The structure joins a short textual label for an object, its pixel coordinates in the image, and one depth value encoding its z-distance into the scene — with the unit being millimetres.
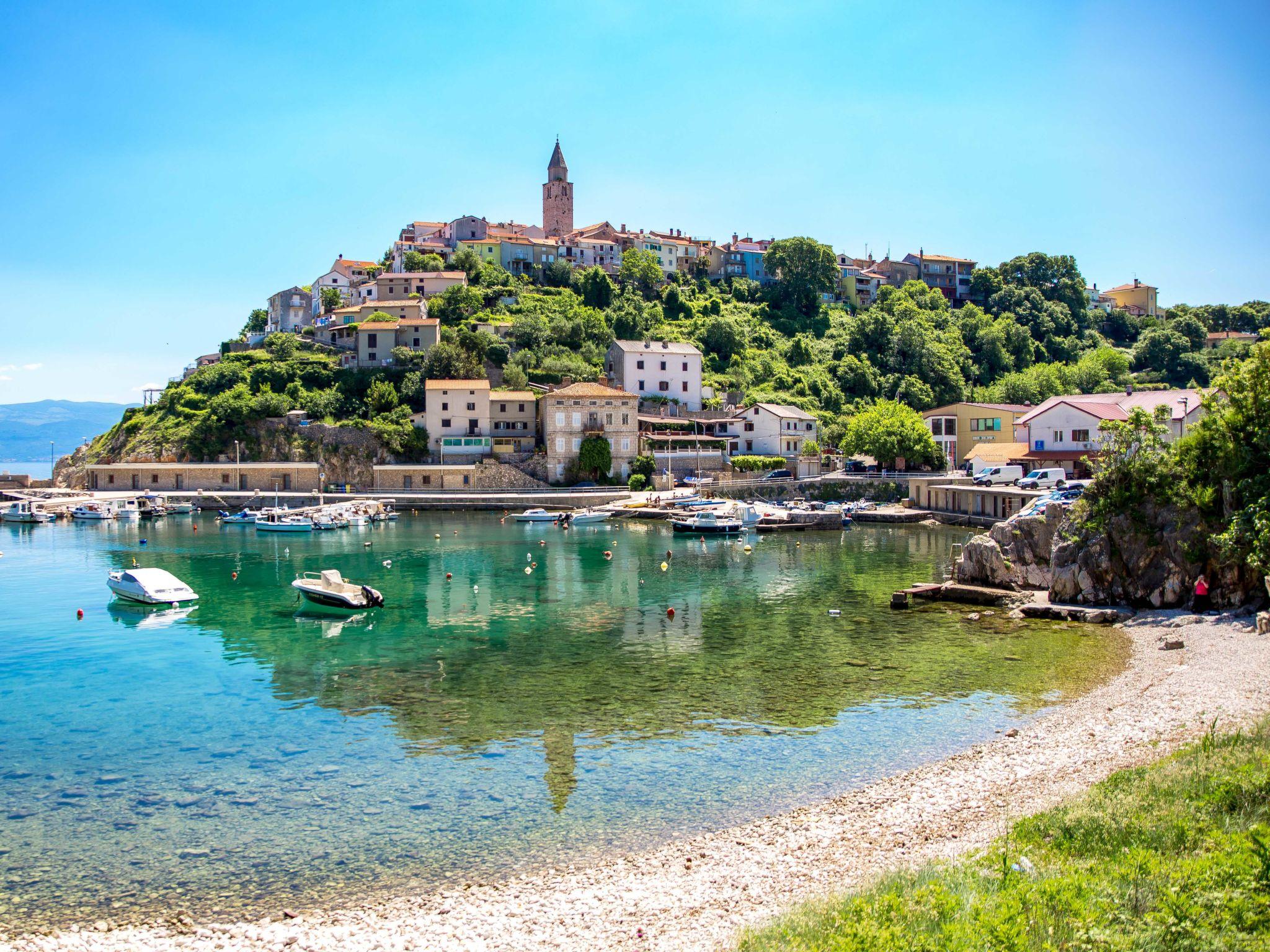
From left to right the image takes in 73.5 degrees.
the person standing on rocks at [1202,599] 25719
